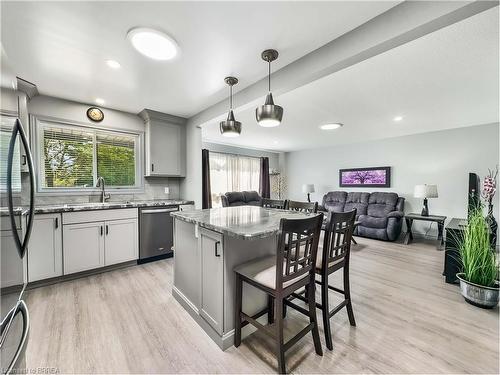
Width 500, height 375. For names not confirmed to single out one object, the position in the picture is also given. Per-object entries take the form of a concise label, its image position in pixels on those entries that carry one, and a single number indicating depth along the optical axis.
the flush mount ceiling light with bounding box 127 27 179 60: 1.63
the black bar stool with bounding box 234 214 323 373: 1.28
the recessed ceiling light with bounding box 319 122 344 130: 4.00
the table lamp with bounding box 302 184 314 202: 6.43
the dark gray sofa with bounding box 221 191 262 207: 5.61
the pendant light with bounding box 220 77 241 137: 2.13
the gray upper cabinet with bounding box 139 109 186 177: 3.52
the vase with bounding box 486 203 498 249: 2.56
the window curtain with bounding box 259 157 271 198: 7.21
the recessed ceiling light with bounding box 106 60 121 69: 2.04
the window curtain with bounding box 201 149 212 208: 5.63
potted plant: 2.06
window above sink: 2.91
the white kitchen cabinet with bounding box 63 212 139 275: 2.64
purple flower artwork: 5.36
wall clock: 3.16
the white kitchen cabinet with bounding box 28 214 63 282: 2.41
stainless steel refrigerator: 0.79
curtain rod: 5.96
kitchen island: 1.56
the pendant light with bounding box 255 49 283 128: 1.76
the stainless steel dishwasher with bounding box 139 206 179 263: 3.18
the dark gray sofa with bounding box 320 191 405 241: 4.49
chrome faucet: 3.24
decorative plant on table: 2.91
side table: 4.09
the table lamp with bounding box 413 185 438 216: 4.22
